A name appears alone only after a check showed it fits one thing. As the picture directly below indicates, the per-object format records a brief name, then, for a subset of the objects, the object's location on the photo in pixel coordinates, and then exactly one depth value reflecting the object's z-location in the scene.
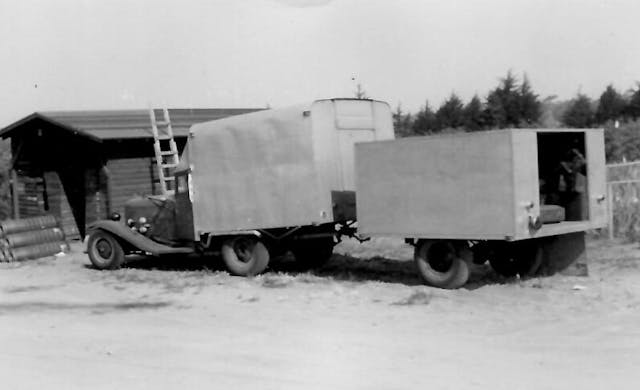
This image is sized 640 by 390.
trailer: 10.19
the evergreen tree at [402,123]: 37.10
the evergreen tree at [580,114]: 37.19
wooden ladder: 16.47
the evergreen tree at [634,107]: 35.06
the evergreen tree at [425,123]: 41.06
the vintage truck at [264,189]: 12.33
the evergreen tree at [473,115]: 39.03
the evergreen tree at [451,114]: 40.38
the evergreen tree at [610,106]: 36.31
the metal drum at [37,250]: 17.95
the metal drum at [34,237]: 17.89
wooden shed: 21.17
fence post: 14.94
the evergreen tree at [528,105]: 37.66
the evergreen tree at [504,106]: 37.81
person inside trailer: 11.63
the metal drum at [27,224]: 18.06
